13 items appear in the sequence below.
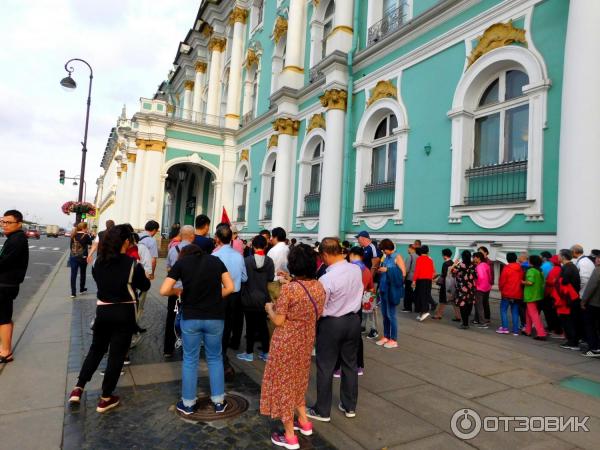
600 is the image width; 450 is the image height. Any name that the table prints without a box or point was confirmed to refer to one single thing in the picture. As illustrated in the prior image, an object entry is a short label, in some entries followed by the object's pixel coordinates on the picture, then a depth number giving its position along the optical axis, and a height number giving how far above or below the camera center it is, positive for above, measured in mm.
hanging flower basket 20016 +892
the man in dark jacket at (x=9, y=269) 5117 -625
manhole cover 3703 -1702
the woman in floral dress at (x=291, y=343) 3285 -875
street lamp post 19667 +4075
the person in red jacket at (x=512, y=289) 7406 -722
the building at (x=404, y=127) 7941 +3626
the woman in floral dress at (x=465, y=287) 7828 -771
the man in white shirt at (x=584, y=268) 6508 -234
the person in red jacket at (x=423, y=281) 8297 -768
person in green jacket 7141 -716
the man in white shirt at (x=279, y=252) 6176 -246
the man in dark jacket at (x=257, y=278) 5359 -580
